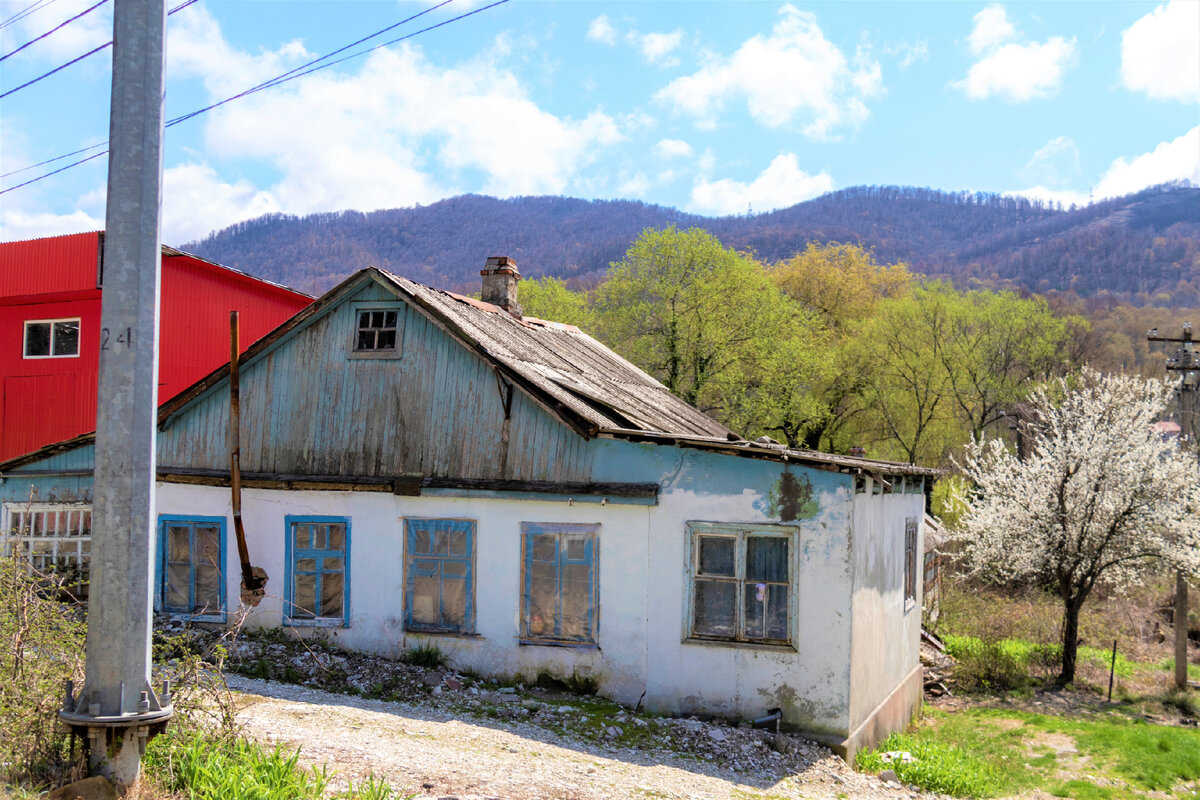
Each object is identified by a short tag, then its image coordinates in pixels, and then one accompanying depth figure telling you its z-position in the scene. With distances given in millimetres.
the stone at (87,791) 5484
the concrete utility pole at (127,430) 5594
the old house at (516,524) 11250
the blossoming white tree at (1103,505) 19656
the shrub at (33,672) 5906
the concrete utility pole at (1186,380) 20398
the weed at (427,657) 12430
